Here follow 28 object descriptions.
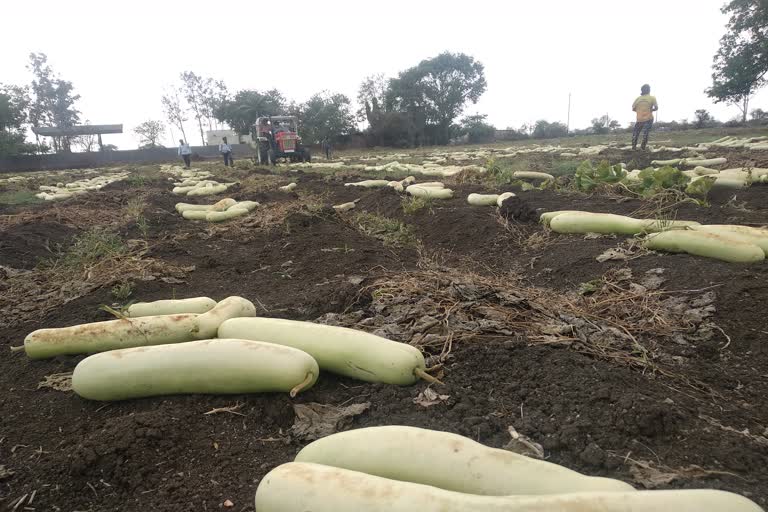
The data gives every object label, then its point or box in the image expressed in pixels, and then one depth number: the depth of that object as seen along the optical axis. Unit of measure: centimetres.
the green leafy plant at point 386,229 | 660
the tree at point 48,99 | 6191
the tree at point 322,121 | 4847
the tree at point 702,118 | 4047
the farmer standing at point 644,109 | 1548
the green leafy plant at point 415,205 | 786
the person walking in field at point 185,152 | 2864
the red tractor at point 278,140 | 2528
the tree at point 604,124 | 4378
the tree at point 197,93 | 7469
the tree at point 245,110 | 5341
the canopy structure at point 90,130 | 4085
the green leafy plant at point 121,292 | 431
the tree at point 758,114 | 4456
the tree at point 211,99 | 7488
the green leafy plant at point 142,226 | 731
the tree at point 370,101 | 4994
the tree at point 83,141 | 6228
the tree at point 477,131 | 5069
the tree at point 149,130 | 7625
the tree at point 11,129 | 3631
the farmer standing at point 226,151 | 2757
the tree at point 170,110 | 7631
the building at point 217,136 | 6746
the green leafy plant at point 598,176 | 787
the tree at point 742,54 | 2719
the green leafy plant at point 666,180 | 644
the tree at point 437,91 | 5478
